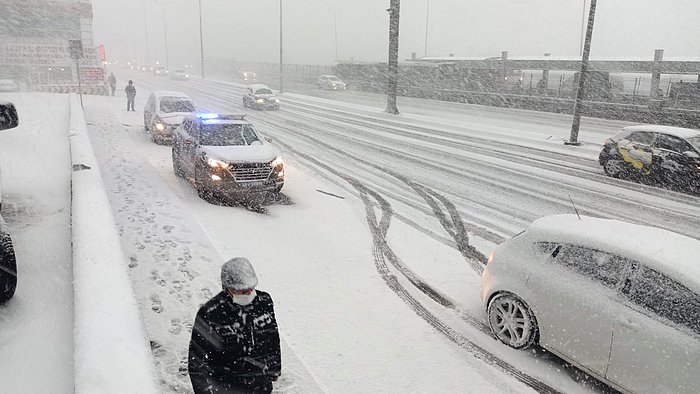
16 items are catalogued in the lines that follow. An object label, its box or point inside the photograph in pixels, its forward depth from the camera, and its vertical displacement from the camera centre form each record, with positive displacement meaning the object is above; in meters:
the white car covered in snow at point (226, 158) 10.09 -1.62
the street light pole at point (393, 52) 29.44 +1.90
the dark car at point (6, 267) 4.80 -1.86
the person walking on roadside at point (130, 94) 24.52 -0.86
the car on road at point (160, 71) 65.59 +0.79
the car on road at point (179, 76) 57.16 +0.20
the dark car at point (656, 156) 12.57 -1.72
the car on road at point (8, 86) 31.69 -0.82
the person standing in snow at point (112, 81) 33.59 -0.37
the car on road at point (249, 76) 65.31 +0.45
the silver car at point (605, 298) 4.31 -2.01
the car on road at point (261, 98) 29.37 -1.05
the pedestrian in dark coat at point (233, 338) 2.88 -1.49
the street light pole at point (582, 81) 18.25 +0.28
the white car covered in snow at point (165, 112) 16.17 -1.17
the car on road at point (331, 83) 49.62 -0.14
